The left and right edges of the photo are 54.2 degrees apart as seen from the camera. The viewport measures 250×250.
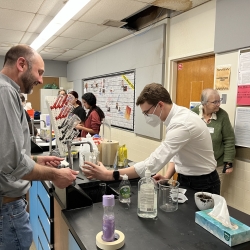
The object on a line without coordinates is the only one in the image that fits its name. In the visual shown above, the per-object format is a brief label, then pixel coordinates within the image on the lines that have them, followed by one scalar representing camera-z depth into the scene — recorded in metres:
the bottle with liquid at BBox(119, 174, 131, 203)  1.44
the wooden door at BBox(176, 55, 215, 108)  3.11
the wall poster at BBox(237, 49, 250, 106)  2.48
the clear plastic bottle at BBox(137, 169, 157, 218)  1.23
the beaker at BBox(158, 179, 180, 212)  1.37
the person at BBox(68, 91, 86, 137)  4.22
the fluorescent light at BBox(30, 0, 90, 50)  2.72
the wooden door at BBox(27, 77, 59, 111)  8.88
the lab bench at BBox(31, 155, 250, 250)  1.05
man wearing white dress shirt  1.58
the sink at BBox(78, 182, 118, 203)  1.68
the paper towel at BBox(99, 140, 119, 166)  2.10
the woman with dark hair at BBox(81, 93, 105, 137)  3.68
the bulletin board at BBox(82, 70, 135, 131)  4.64
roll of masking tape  1.00
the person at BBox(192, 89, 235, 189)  2.59
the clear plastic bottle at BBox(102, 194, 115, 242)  1.03
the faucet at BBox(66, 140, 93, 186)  1.71
